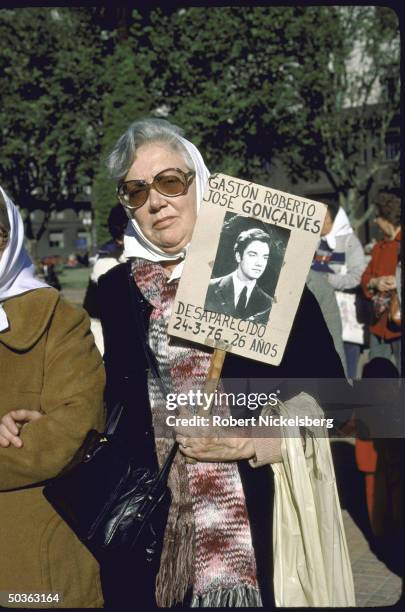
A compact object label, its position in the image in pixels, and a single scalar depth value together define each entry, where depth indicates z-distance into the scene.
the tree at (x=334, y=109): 9.94
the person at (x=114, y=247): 5.62
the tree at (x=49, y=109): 7.80
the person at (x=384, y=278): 6.07
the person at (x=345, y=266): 6.83
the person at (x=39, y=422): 2.26
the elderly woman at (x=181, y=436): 2.36
